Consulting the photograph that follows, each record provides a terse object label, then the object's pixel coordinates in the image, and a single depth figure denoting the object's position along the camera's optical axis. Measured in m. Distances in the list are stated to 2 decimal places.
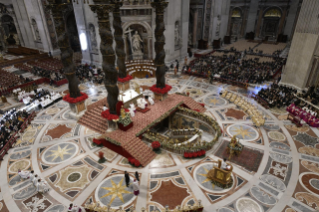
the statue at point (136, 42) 28.99
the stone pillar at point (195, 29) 38.09
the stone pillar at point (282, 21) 39.17
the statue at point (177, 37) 29.62
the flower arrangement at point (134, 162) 11.94
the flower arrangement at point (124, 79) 18.53
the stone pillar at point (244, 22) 42.50
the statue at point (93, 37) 27.68
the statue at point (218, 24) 38.33
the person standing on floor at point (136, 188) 9.93
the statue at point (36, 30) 34.91
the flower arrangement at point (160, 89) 17.05
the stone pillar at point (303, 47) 18.08
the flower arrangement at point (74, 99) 16.06
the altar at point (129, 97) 16.28
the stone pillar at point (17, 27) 37.33
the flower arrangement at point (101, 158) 12.39
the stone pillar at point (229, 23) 43.03
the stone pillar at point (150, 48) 28.66
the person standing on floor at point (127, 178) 10.44
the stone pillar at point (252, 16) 41.59
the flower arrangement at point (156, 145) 13.03
